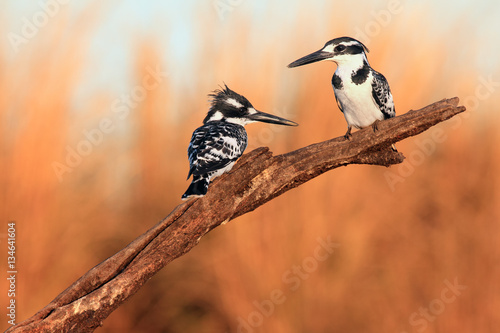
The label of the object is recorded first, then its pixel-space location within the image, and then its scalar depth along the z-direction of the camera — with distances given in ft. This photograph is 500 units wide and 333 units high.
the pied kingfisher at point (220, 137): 27.32
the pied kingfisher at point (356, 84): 31.45
